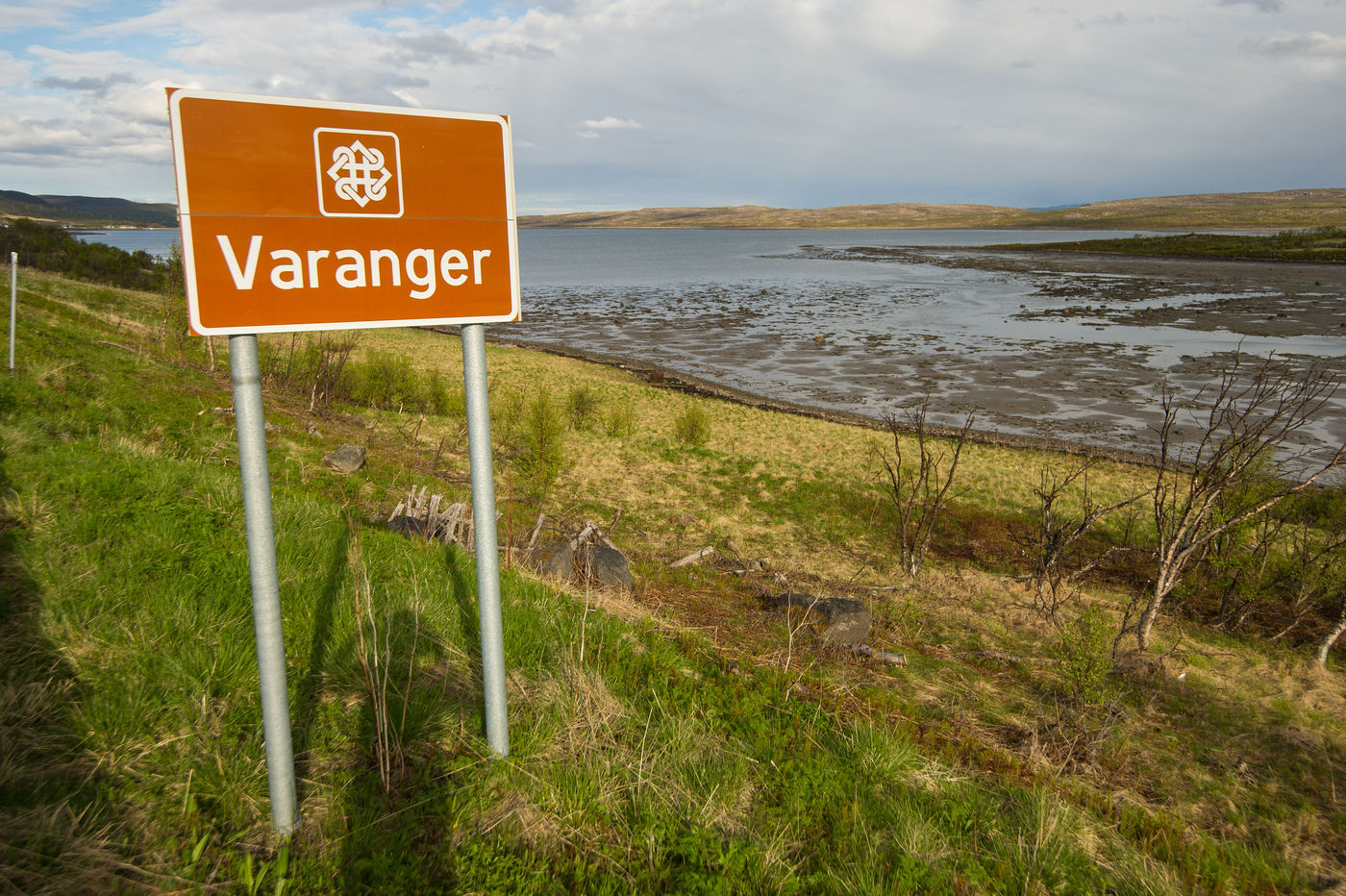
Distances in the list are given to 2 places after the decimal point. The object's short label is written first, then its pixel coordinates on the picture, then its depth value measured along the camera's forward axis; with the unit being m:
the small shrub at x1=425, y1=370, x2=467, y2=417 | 20.84
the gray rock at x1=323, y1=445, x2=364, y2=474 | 10.94
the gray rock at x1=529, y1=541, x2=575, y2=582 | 7.78
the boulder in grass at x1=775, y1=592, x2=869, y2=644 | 7.61
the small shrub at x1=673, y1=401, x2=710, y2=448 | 19.05
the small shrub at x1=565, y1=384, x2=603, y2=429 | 20.28
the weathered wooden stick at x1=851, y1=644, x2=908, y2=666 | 7.37
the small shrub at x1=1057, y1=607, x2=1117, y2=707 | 6.83
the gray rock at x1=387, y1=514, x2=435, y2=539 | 7.86
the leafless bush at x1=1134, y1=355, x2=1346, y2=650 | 8.61
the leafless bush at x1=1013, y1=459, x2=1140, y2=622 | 10.38
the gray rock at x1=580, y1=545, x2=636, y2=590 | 7.77
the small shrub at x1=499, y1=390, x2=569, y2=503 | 13.66
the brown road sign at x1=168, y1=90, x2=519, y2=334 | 2.11
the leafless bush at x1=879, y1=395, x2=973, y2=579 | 11.99
